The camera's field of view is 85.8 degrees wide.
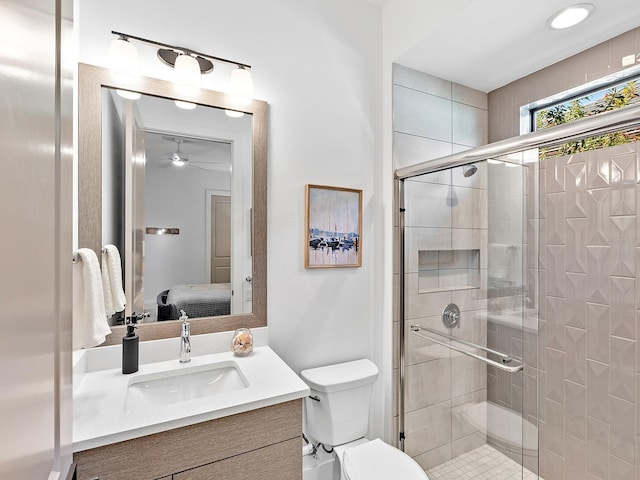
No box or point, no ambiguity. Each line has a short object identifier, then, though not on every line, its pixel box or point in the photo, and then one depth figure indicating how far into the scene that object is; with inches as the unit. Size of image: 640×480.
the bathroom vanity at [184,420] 37.5
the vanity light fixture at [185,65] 51.9
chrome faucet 54.9
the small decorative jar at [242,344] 58.6
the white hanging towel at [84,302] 41.3
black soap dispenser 50.6
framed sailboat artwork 69.2
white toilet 57.9
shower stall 59.4
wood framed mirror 50.9
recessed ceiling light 59.1
